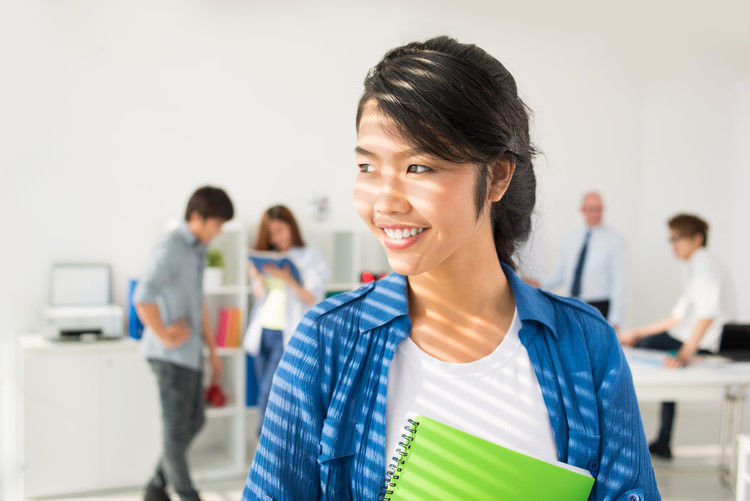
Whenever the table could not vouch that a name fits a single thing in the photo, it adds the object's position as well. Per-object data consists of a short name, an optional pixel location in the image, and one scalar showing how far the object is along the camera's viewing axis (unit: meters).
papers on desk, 3.81
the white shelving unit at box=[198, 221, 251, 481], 4.24
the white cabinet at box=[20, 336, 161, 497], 3.74
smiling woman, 0.87
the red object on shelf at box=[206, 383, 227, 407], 4.31
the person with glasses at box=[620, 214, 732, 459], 3.89
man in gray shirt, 3.22
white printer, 3.84
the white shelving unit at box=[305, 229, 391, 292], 4.64
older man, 5.18
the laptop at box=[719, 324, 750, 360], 4.06
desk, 3.49
